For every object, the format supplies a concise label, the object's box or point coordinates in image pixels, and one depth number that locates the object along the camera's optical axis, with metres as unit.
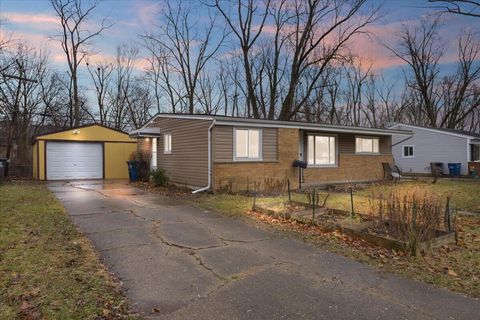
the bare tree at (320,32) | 25.30
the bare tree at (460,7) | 10.10
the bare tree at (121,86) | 35.19
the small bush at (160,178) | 14.81
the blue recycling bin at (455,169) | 23.25
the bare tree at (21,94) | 23.56
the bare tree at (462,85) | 34.03
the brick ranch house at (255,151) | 12.50
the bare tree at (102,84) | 34.31
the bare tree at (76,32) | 28.25
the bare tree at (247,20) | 26.73
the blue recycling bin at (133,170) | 18.00
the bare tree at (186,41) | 30.58
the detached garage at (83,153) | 19.39
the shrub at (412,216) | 5.56
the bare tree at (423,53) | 34.47
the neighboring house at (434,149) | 23.66
